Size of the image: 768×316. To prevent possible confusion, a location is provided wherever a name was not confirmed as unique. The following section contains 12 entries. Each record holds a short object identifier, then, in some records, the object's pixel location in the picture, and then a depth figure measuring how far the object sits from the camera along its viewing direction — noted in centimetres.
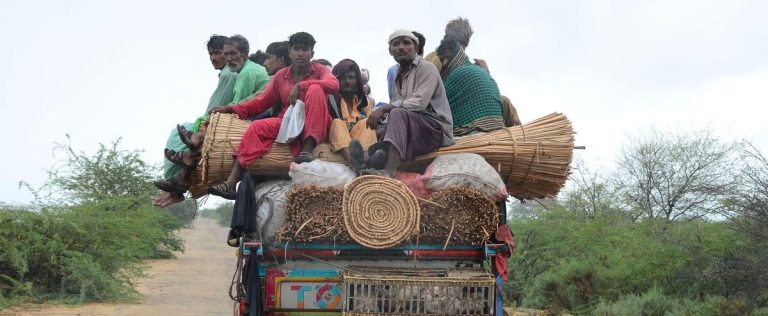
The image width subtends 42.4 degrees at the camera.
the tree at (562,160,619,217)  1912
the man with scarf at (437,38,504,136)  630
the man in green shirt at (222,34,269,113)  692
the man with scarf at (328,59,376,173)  587
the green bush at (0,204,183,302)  1370
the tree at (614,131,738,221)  1853
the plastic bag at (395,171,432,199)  539
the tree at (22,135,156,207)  2192
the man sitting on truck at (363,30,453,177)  554
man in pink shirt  570
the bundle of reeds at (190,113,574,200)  575
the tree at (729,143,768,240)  1109
